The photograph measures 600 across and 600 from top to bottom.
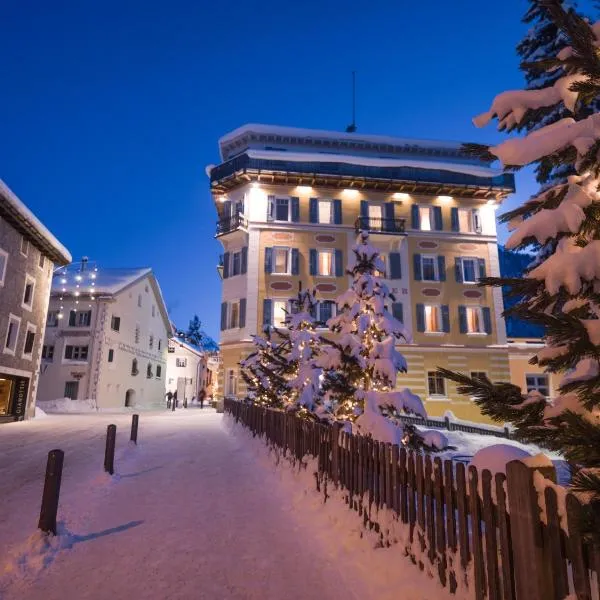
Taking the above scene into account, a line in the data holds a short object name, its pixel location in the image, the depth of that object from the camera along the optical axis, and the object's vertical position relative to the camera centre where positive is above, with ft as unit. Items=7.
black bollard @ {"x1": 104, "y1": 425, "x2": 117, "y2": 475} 28.32 -4.46
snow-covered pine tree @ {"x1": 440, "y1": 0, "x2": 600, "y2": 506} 7.55 +2.45
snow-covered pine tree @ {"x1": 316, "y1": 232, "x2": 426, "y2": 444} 28.73 +2.66
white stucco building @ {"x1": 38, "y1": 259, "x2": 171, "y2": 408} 102.94 +12.35
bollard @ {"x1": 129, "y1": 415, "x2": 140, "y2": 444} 41.73 -4.43
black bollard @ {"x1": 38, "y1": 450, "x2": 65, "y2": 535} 16.51 -4.23
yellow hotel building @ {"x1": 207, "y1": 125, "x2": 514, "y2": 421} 90.58 +32.67
